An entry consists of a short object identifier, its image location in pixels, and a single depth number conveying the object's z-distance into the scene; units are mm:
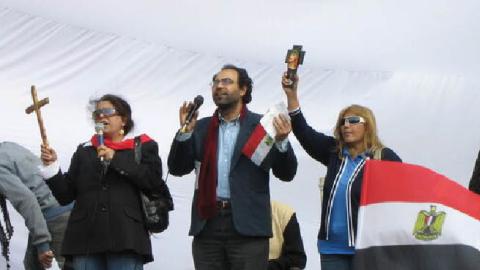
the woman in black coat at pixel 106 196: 7624
